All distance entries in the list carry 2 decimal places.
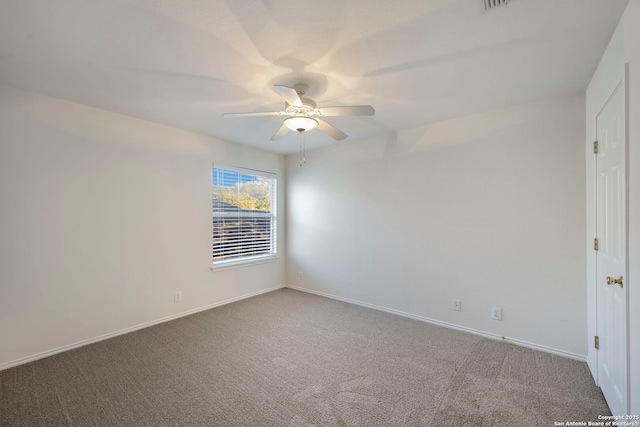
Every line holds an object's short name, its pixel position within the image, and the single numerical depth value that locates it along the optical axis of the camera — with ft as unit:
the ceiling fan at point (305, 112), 6.83
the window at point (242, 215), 13.30
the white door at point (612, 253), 5.25
